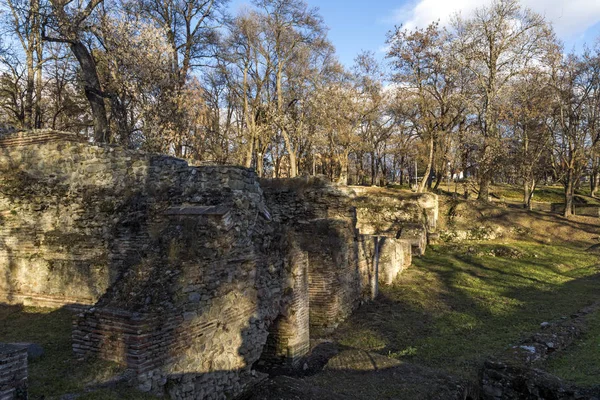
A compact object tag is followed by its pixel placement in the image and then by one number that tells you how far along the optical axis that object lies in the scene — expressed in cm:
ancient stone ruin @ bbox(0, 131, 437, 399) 500
